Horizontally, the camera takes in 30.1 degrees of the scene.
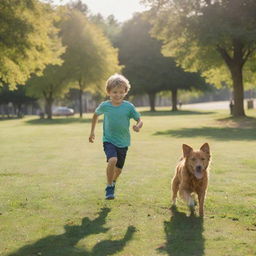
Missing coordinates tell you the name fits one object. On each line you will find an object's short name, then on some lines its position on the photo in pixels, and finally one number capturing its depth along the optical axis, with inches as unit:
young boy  310.0
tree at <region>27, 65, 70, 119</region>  2162.9
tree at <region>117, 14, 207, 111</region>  2765.7
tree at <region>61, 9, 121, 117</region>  2174.0
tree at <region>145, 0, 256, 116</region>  1216.2
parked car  3263.8
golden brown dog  263.9
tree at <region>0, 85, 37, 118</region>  3364.7
